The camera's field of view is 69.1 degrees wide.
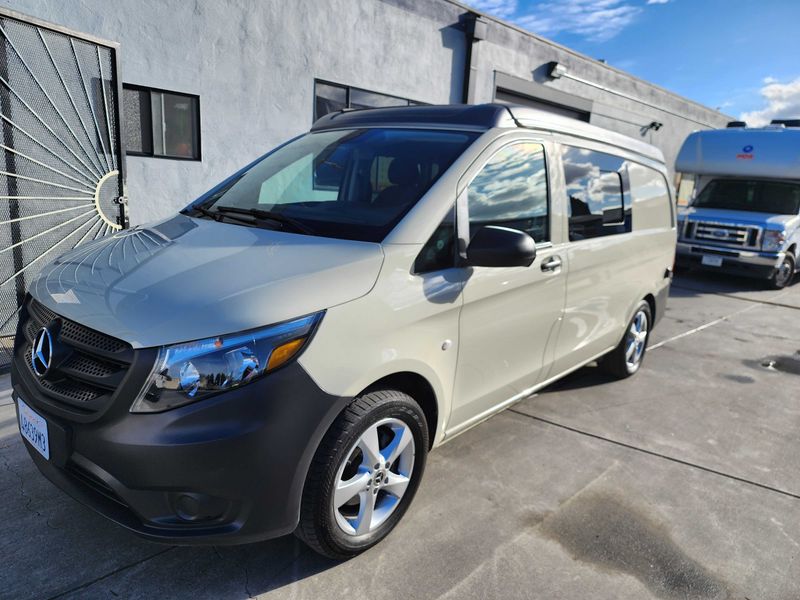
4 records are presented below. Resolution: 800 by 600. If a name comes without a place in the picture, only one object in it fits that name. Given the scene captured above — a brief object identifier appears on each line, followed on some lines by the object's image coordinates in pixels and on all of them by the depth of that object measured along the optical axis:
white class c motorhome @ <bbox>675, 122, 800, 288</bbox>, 10.05
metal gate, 4.73
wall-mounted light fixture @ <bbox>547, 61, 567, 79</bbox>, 13.18
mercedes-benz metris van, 1.94
